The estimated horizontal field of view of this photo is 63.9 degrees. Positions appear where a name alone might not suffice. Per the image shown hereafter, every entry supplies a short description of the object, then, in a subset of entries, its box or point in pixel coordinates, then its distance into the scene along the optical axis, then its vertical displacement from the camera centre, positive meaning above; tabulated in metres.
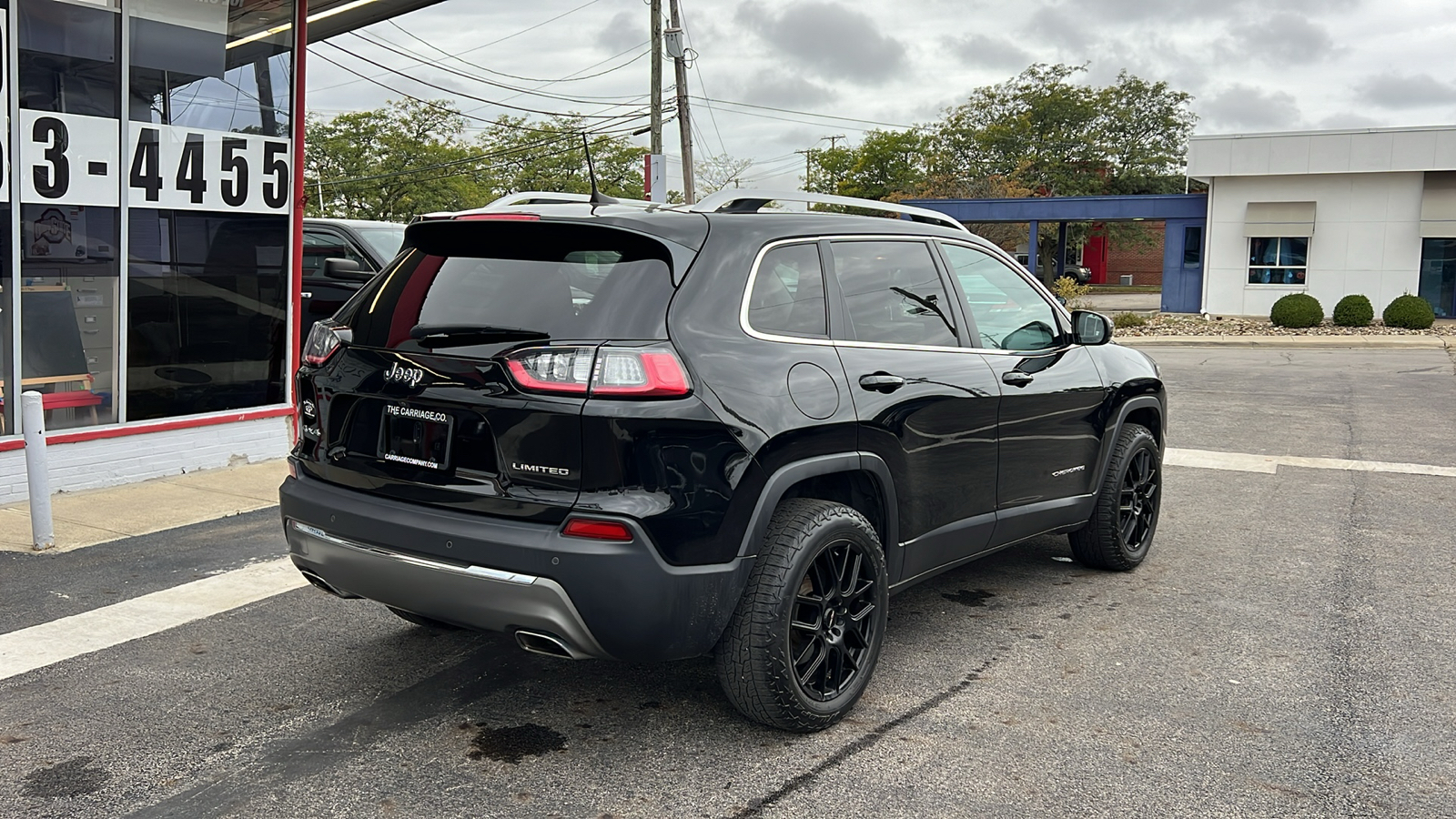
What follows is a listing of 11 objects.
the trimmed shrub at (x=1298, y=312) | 28.45 +0.31
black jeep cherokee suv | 3.36 -0.43
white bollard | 6.23 -1.00
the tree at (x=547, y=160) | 59.06 +7.04
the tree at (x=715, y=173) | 70.44 +7.89
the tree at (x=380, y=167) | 55.53 +5.94
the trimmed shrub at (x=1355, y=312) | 28.45 +0.36
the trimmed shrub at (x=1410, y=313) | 27.34 +0.35
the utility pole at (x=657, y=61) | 29.64 +6.06
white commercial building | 32.09 +3.09
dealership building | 7.67 +0.37
